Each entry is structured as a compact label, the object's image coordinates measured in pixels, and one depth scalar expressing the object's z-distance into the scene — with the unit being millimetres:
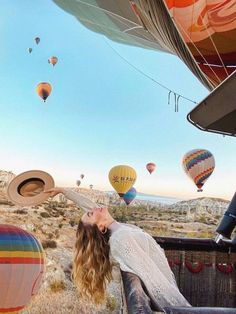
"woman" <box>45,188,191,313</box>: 873
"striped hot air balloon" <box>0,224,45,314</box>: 2284
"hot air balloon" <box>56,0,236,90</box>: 2614
